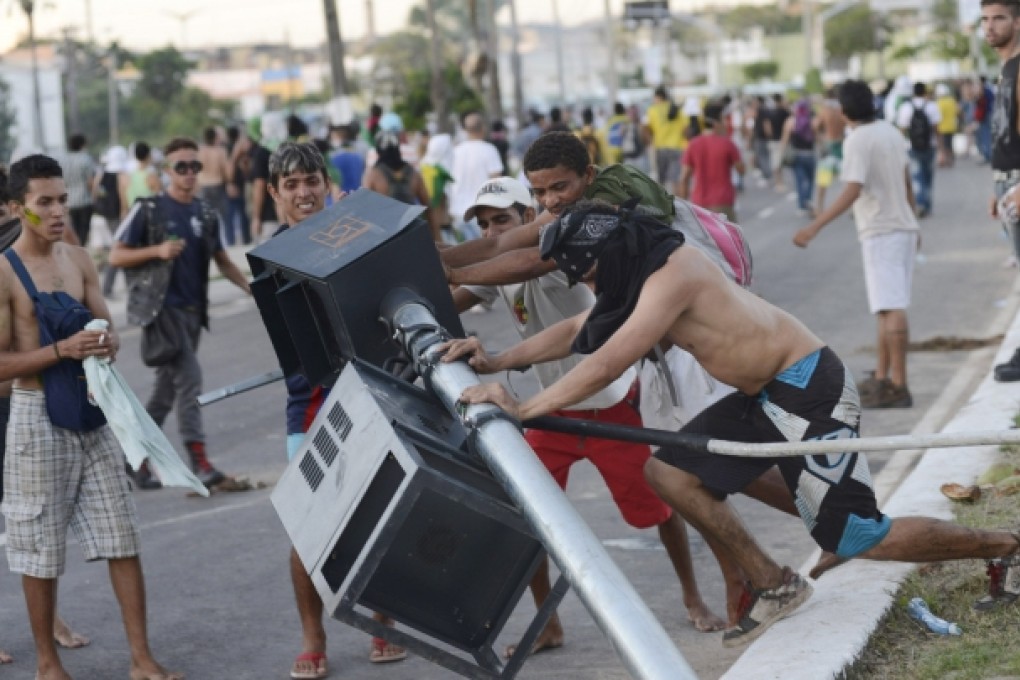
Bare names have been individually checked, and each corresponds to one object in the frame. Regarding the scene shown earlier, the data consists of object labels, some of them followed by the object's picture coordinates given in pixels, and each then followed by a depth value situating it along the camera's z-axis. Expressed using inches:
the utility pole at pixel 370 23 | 3950.3
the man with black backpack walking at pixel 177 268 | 368.5
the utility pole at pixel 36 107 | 1397.6
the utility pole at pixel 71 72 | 2162.5
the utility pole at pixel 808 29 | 3451.5
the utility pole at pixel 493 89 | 1768.0
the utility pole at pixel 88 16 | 2455.3
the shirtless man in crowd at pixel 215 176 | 916.0
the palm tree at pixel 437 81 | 1380.4
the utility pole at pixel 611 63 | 2063.2
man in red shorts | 241.1
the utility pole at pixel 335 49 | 1141.1
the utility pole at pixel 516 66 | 2154.3
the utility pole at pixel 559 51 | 3186.5
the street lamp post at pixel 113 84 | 2428.0
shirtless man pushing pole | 193.2
